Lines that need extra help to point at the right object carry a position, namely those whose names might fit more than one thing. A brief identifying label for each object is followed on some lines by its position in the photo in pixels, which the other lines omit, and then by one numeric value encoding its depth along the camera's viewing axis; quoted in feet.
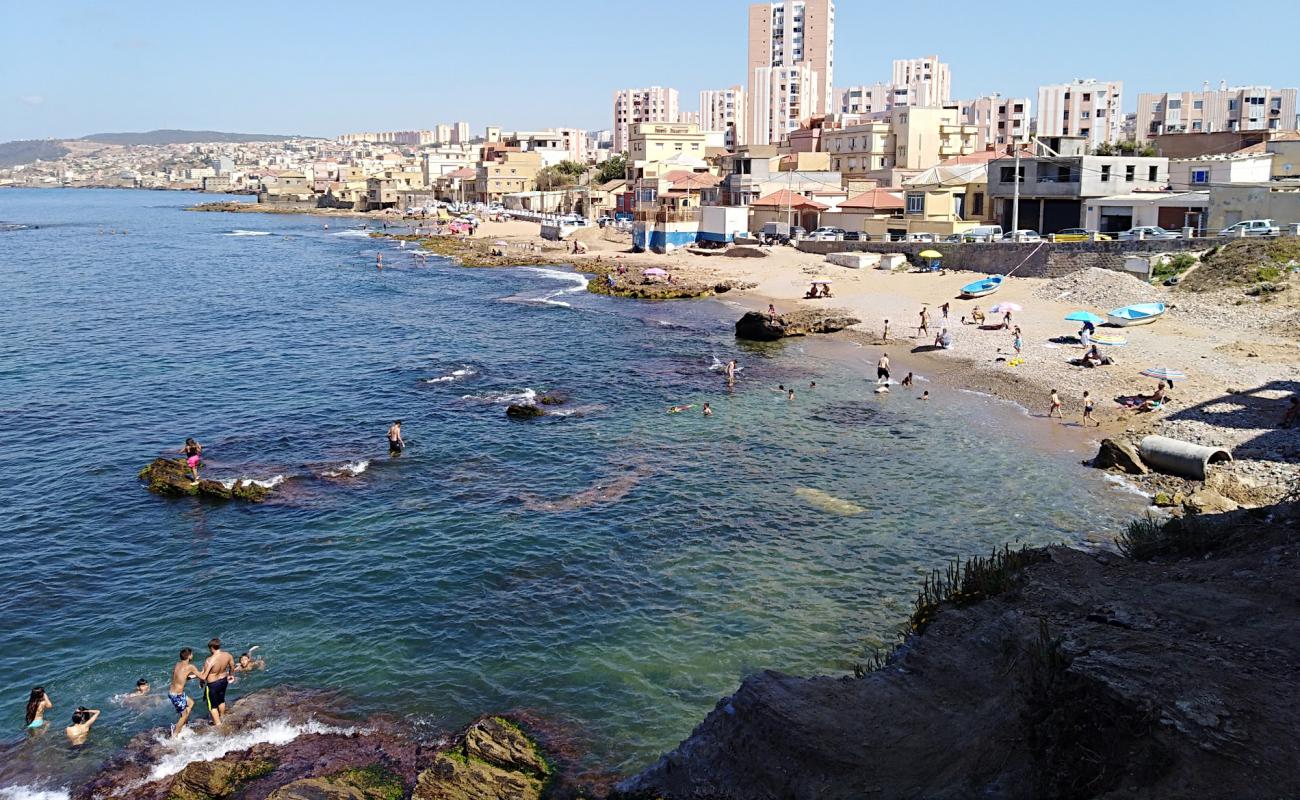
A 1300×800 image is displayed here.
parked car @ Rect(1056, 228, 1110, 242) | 174.81
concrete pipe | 81.46
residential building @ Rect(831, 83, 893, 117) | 598.75
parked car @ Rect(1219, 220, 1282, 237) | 153.54
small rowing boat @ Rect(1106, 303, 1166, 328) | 133.18
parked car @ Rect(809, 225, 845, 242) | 229.29
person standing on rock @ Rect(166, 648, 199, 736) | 50.44
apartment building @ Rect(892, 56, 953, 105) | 575.38
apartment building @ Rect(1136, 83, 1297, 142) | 408.46
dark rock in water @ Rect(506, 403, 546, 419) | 111.34
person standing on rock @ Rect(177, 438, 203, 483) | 88.33
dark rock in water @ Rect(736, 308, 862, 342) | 154.98
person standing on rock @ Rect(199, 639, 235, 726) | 51.11
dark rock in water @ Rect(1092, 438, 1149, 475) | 85.40
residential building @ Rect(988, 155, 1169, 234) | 190.70
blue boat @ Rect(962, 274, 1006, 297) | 163.73
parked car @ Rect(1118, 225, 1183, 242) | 163.02
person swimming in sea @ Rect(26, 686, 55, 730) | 50.93
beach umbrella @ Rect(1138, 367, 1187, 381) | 104.68
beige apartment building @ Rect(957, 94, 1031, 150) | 412.77
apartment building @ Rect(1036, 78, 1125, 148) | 396.98
